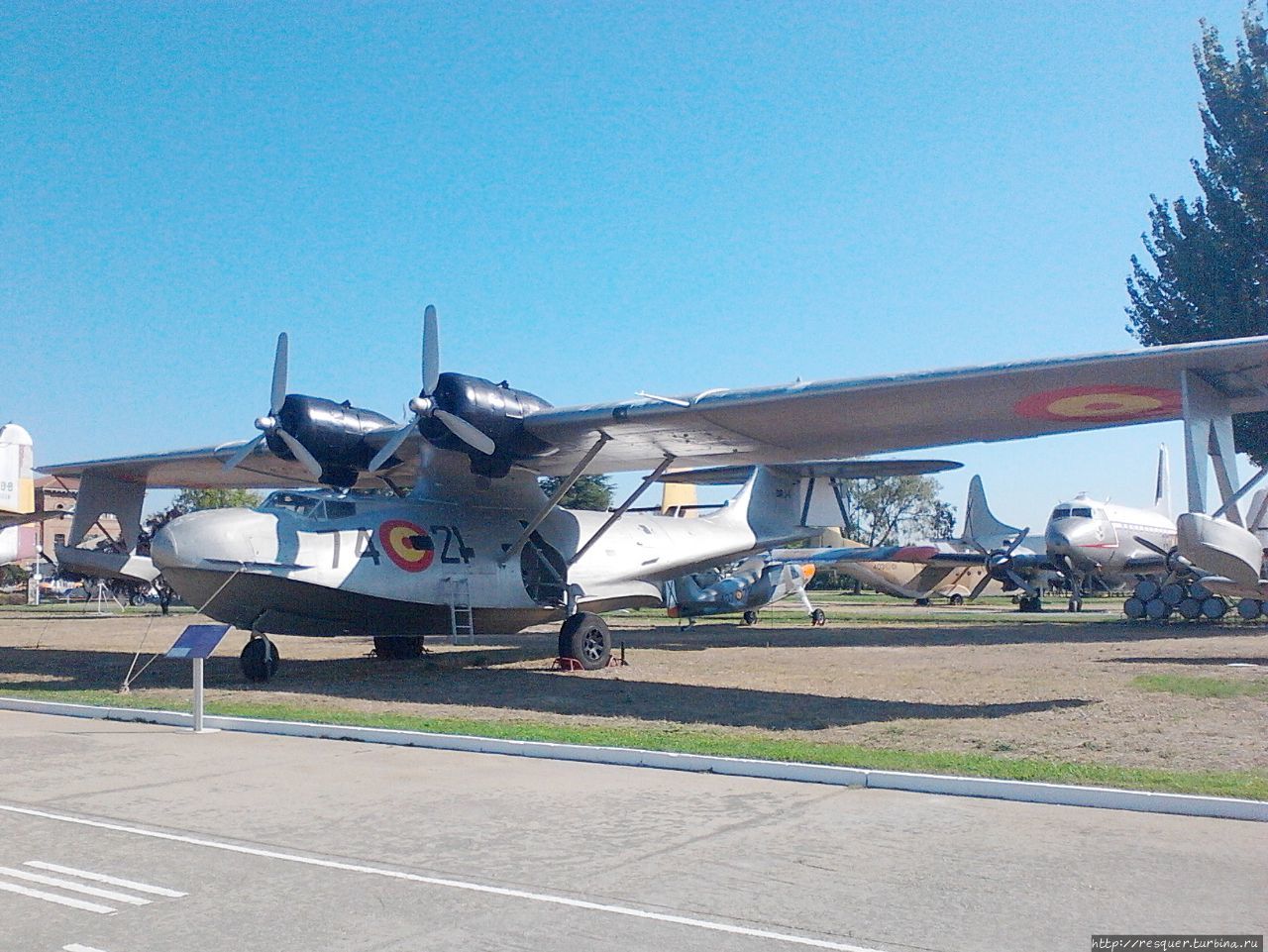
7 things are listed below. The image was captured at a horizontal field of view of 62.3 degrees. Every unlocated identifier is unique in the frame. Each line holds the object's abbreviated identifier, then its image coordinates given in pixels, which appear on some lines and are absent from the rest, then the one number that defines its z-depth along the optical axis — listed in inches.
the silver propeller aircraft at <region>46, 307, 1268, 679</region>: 488.1
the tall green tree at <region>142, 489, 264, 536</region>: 2132.9
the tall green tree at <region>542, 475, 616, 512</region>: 2317.9
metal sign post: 415.5
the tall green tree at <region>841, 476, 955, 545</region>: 3964.1
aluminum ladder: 644.1
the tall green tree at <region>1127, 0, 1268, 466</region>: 1327.5
